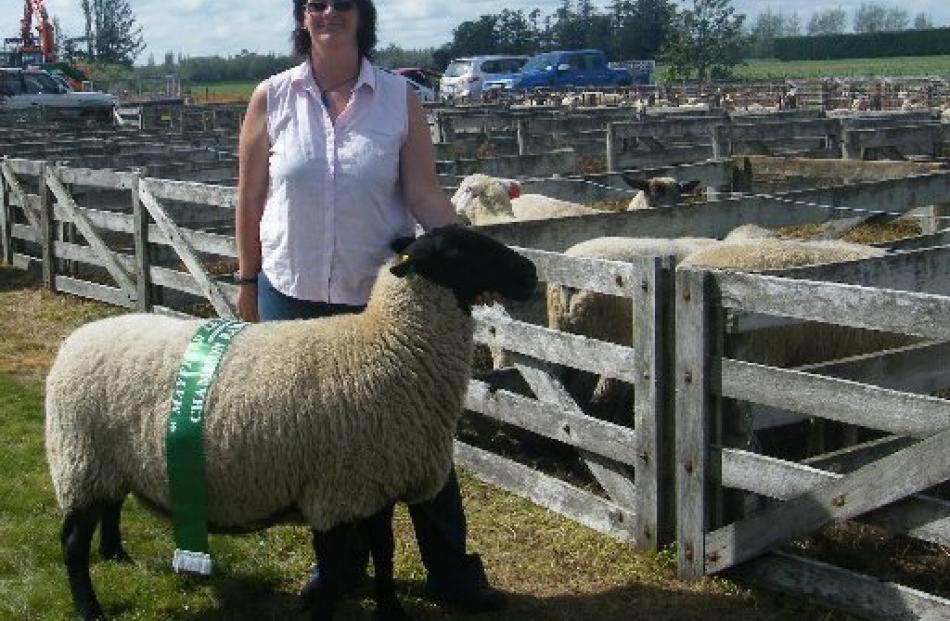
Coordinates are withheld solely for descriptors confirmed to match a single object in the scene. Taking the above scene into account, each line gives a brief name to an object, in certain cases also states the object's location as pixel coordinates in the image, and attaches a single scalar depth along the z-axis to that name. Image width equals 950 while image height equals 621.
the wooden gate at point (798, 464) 3.60
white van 43.94
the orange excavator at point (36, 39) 55.81
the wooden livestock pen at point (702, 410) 3.67
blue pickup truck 42.88
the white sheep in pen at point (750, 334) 5.55
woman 3.94
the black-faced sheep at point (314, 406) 3.77
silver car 31.61
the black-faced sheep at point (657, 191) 9.98
